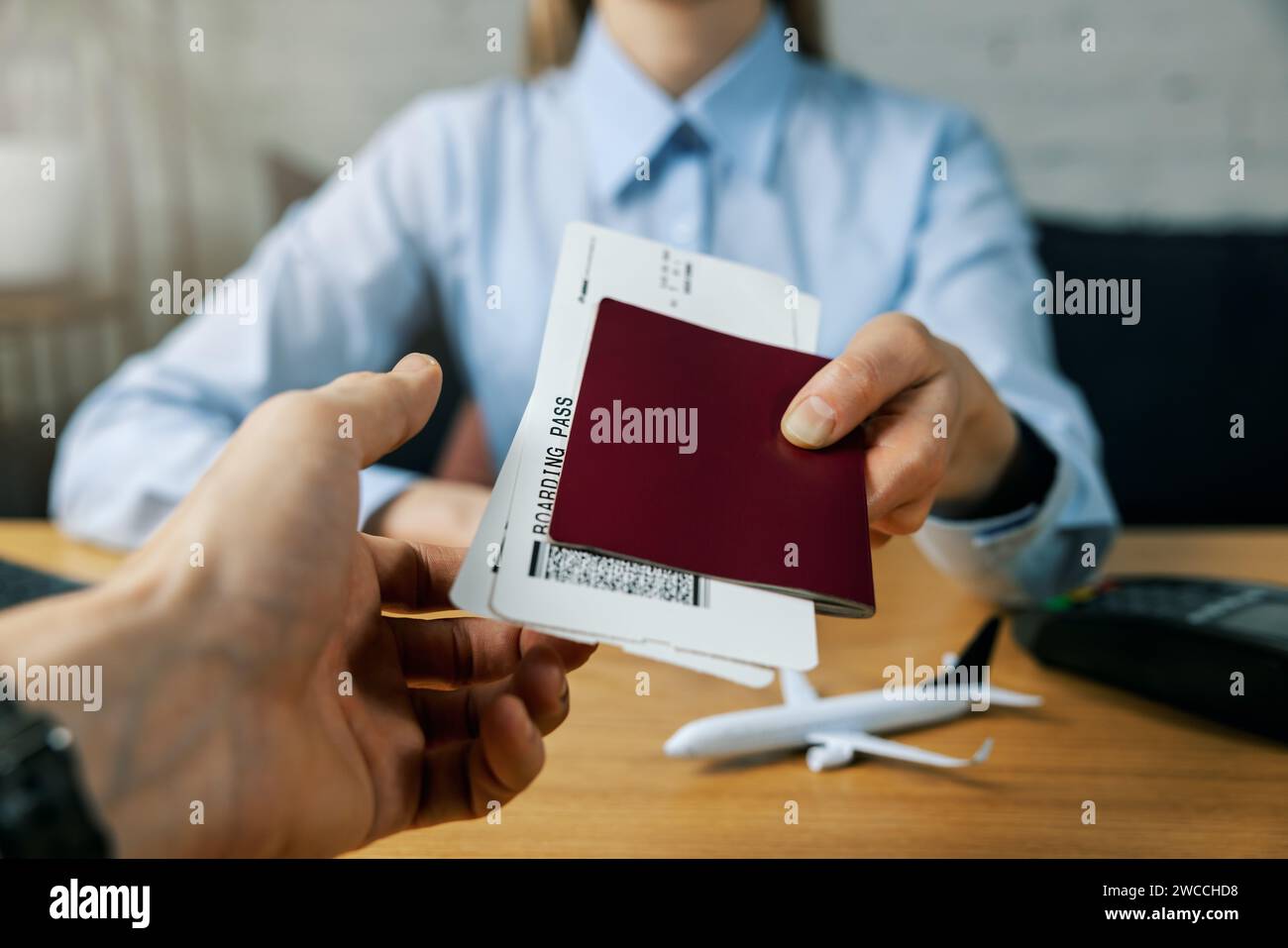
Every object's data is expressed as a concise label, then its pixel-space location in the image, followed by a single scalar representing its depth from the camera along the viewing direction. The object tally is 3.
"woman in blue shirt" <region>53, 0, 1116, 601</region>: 0.93
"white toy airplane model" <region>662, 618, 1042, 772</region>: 0.47
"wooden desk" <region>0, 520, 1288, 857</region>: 0.42
